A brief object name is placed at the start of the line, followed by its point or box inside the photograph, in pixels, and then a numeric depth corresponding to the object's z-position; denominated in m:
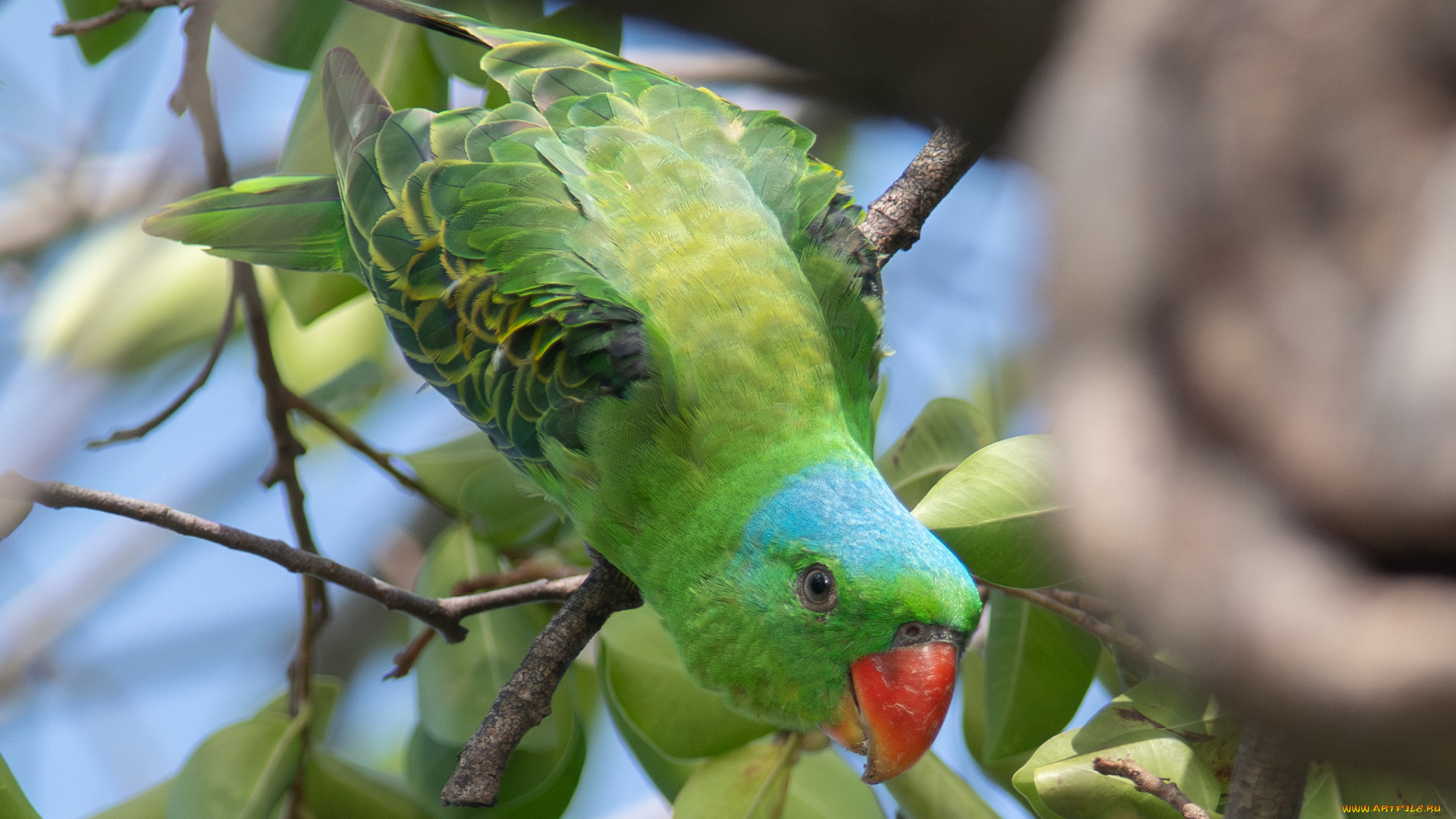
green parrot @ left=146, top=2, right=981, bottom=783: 3.70
